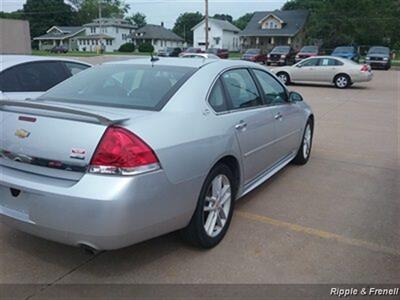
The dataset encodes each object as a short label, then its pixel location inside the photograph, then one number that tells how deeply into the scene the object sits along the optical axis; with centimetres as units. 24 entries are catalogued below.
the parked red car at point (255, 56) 3819
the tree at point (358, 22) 5306
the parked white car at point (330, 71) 1928
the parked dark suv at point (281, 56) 3447
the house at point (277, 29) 6881
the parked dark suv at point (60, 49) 6919
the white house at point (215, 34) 8296
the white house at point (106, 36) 8900
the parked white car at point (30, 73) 579
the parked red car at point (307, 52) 3328
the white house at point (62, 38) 9188
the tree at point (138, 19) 13462
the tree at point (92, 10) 11225
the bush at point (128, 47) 7612
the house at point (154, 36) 8994
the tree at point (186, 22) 12056
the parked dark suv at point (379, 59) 3394
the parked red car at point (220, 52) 4721
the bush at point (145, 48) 7372
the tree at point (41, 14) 10350
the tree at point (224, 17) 14148
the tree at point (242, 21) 12638
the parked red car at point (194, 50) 4418
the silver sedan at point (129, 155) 273
